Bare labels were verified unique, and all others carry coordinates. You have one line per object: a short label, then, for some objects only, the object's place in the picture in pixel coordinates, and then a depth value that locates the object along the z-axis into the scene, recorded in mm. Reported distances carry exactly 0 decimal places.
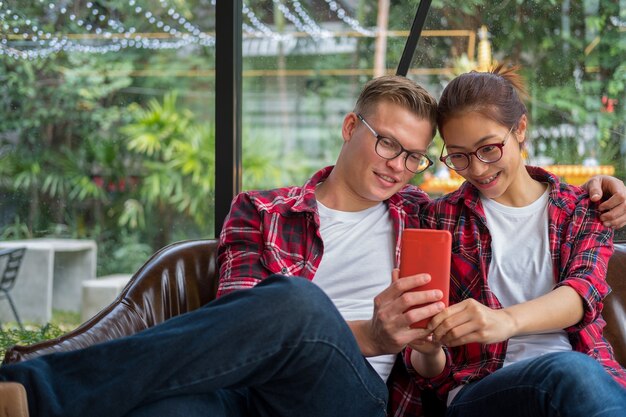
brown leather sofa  2129
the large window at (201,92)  3324
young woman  1807
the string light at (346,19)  3646
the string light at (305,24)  3543
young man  1521
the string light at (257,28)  3571
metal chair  3670
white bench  3805
